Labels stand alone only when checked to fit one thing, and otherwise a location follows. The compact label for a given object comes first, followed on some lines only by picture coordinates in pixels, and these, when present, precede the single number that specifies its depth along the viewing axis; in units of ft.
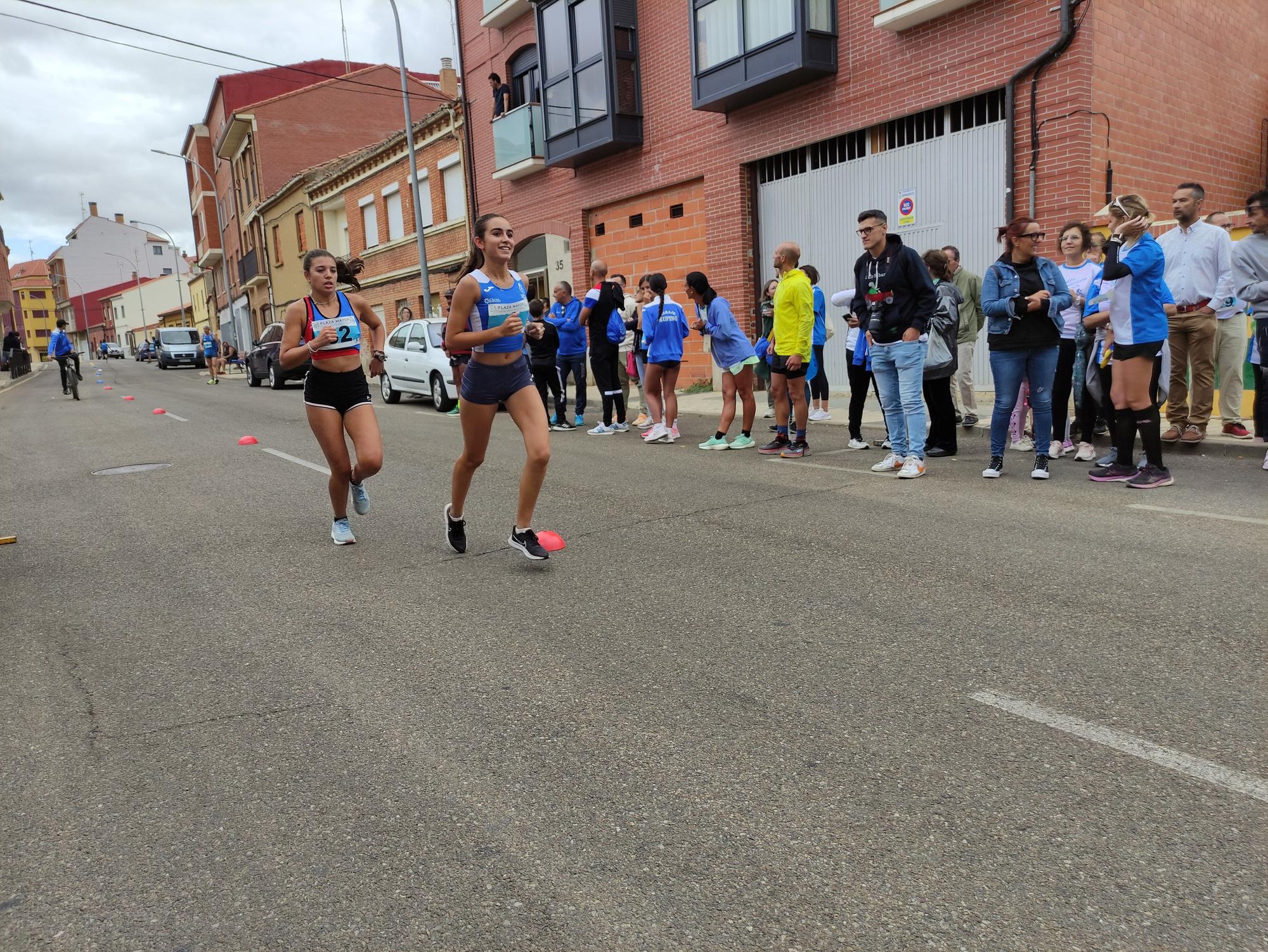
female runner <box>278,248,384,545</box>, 18.81
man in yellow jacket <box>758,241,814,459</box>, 27.94
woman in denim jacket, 23.32
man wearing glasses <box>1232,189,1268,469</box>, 24.04
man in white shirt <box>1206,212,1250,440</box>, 27.25
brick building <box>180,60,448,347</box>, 140.26
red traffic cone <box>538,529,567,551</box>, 18.29
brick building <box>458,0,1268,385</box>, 38.83
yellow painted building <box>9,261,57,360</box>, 374.63
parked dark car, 85.46
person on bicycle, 73.71
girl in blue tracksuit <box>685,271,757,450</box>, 30.73
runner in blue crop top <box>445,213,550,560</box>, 16.67
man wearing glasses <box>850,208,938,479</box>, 24.58
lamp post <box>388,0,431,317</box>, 74.49
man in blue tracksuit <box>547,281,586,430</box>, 39.42
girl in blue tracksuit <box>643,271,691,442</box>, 33.17
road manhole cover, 31.86
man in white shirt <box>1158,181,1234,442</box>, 25.00
